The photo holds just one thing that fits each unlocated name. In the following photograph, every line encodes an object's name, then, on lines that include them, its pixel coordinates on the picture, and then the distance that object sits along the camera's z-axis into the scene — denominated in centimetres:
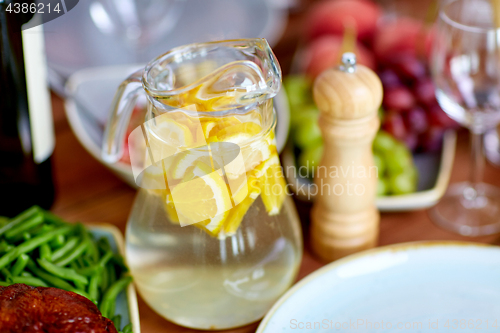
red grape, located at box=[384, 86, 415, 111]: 105
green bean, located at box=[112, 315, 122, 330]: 85
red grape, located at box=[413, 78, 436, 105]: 106
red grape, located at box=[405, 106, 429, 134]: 105
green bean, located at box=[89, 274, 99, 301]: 84
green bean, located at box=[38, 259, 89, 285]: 83
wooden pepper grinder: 85
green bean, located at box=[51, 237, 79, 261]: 85
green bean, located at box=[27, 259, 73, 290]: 83
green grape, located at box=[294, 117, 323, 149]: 102
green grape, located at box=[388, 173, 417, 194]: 98
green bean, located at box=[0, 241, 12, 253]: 83
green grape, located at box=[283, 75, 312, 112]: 110
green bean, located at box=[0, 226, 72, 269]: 83
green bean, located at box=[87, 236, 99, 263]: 88
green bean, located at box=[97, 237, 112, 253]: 90
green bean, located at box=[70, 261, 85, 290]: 84
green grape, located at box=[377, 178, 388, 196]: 99
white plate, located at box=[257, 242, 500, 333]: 84
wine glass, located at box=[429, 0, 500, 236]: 92
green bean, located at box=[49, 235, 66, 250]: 86
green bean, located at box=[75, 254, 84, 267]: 87
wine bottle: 89
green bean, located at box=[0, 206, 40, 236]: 86
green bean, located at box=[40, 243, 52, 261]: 84
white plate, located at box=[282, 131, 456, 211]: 97
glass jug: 80
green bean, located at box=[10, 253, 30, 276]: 83
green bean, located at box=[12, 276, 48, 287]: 82
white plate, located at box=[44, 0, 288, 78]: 122
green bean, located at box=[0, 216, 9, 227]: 88
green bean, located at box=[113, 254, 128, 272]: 89
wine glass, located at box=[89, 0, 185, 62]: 111
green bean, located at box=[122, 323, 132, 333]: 83
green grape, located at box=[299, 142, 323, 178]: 100
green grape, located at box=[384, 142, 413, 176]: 99
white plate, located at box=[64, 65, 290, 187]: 101
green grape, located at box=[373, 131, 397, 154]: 101
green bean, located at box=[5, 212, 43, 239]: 85
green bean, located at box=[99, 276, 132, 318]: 84
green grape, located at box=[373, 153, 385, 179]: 99
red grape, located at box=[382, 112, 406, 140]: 104
